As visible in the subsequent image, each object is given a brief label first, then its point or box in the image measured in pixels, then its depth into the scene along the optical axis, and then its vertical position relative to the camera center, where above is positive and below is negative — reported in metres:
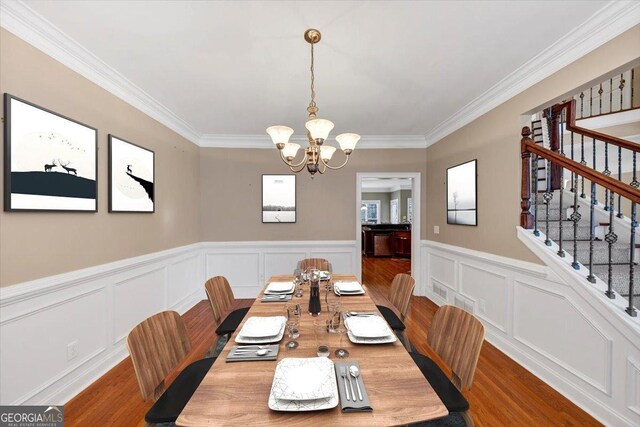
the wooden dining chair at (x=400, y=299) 2.23 -0.78
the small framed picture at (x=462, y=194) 3.19 +0.24
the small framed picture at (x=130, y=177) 2.47 +0.36
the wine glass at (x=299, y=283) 2.15 -0.62
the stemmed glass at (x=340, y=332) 1.24 -0.68
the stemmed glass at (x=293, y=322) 1.36 -0.67
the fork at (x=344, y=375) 0.99 -0.67
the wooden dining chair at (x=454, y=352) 1.31 -0.77
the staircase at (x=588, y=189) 1.85 +0.21
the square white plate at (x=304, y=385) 0.92 -0.67
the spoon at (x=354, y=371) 1.07 -0.66
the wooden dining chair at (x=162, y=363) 1.25 -0.80
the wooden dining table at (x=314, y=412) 0.87 -0.69
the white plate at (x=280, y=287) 2.26 -0.67
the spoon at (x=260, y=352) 1.25 -0.68
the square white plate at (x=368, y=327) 1.40 -0.65
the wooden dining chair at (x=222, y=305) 2.16 -0.82
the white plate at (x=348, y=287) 2.22 -0.66
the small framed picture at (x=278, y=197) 4.41 +0.25
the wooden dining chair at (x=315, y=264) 3.24 -0.66
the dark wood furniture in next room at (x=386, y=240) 8.16 -0.88
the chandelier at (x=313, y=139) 1.82 +0.56
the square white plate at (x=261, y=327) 1.41 -0.66
